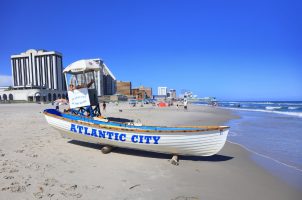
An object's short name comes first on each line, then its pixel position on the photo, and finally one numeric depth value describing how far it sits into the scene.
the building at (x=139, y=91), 180.48
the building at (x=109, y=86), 135.40
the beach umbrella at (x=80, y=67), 10.62
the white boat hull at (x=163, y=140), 7.54
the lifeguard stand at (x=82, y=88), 10.61
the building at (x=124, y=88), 188.00
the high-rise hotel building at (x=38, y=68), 139.62
